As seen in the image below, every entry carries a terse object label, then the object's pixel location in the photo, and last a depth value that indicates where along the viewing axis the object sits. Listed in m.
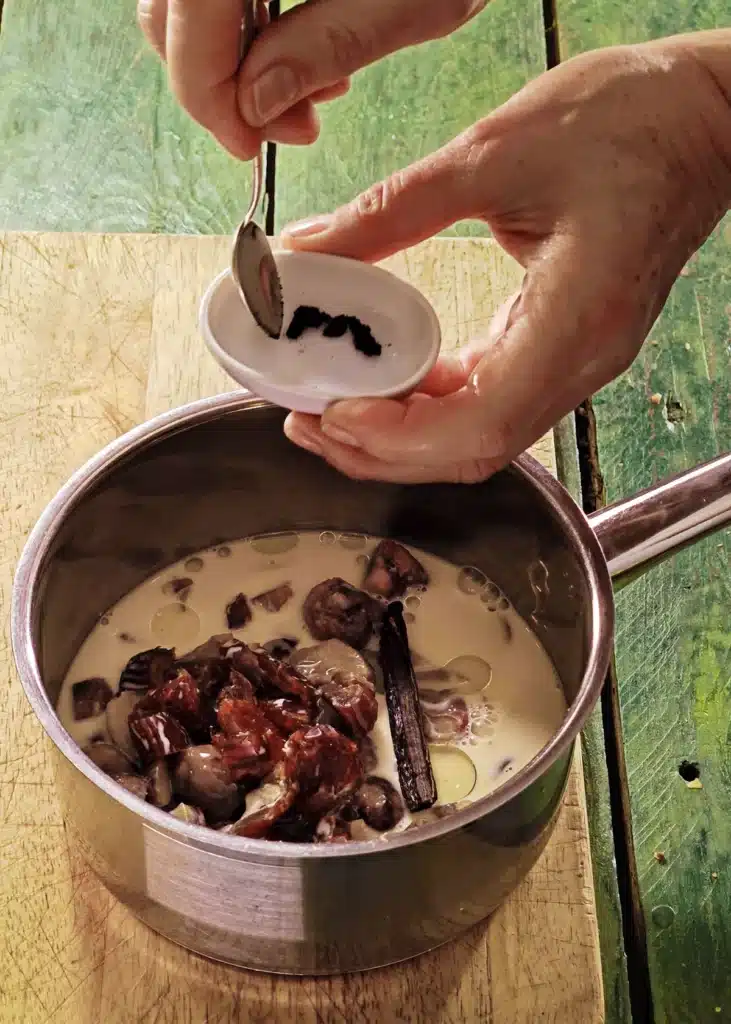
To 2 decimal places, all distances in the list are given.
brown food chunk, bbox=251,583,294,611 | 1.21
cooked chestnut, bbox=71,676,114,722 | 1.09
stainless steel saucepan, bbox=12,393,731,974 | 0.81
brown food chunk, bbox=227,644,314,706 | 1.04
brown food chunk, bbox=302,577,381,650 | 1.14
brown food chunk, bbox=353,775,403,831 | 0.98
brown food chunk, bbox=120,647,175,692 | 1.08
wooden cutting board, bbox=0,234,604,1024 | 0.93
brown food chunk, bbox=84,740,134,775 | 0.99
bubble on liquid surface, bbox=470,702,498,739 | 1.10
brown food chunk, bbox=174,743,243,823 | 0.94
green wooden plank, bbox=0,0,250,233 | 1.61
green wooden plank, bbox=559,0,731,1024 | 1.09
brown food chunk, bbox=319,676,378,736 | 1.04
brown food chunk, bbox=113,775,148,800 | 0.96
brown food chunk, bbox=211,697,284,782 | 0.96
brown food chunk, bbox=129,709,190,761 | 0.99
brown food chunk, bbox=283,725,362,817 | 0.96
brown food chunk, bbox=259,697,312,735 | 1.01
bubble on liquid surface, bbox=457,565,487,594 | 1.24
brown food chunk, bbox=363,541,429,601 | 1.21
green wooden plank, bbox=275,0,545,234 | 1.65
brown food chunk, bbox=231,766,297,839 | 0.92
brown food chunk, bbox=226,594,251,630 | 1.19
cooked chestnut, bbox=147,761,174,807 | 0.96
